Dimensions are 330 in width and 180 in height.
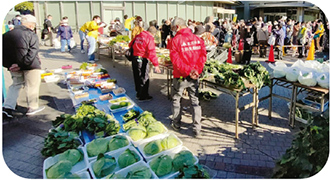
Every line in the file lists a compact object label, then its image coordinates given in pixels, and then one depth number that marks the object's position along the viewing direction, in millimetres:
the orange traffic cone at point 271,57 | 11852
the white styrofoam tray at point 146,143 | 3571
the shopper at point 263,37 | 12562
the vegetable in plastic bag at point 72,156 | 3498
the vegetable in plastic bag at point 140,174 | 3016
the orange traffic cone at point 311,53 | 10952
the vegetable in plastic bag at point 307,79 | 4426
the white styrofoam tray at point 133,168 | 3202
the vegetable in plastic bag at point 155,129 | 4044
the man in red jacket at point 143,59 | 6184
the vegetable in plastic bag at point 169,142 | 3698
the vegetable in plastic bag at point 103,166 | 3197
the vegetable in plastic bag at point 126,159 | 3363
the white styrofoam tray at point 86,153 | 3520
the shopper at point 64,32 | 13160
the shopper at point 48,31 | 15023
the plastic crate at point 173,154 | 3195
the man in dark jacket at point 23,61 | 5234
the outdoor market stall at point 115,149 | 3203
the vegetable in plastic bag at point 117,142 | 3717
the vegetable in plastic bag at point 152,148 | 3605
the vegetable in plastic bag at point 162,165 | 3203
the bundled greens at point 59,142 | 3930
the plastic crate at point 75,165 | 3399
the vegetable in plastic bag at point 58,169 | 3111
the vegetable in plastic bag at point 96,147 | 3609
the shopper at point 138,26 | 7117
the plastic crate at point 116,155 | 3338
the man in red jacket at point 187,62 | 4539
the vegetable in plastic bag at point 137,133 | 3967
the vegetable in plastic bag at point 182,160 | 3241
